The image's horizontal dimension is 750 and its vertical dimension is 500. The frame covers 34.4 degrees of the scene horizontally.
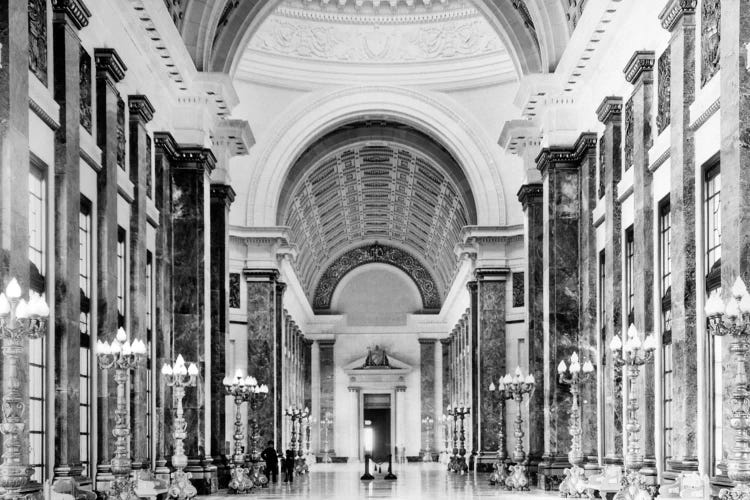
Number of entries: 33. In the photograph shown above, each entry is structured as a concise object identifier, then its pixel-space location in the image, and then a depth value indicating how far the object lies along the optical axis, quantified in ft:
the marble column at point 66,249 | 57.31
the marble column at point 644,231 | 68.64
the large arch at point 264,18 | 93.04
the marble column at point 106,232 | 67.62
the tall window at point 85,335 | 65.00
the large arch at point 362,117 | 149.28
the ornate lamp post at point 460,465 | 157.38
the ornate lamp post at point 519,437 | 99.50
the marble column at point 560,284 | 90.99
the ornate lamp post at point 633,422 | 58.95
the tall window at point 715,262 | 54.60
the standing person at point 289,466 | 135.46
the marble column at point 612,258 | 78.02
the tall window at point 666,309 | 66.49
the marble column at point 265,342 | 144.15
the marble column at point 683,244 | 56.85
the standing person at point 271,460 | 130.41
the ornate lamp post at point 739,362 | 38.50
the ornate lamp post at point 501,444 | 114.32
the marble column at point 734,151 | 46.60
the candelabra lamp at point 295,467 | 160.86
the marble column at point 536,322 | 102.78
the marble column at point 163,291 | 86.79
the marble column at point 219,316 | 99.30
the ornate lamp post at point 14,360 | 39.40
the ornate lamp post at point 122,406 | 58.90
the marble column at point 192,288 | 91.04
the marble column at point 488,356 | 144.56
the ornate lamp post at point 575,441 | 82.23
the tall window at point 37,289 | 55.16
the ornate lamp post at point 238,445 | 99.40
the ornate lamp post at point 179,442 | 75.61
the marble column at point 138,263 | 77.30
